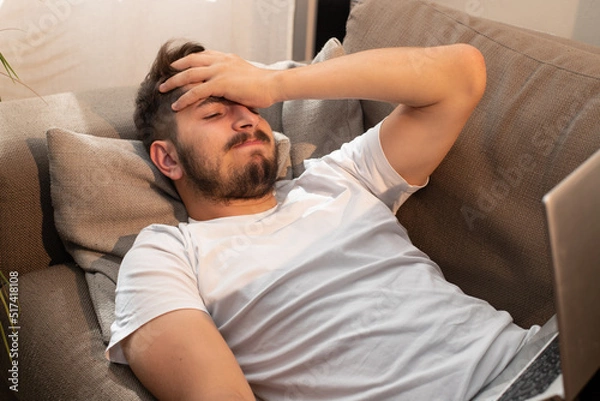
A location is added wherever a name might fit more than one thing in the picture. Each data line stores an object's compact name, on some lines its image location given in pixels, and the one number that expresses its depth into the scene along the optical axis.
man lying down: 1.17
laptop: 0.60
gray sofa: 1.32
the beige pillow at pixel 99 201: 1.49
